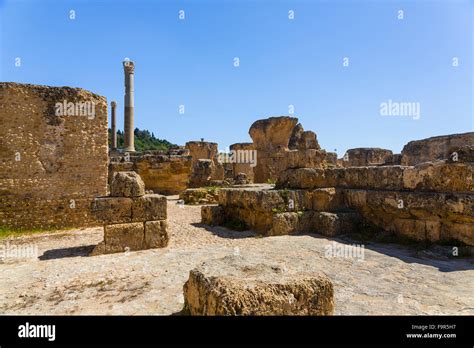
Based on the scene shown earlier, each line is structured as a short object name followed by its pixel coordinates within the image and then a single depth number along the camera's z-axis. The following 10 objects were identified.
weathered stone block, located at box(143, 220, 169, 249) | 5.57
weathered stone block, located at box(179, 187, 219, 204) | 12.55
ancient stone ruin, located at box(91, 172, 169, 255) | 5.33
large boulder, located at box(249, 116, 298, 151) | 15.00
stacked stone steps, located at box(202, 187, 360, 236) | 6.09
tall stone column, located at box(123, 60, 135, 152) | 21.50
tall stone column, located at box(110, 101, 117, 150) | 26.97
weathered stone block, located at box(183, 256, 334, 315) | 2.06
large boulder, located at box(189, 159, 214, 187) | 16.95
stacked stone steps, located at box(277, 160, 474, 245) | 4.68
